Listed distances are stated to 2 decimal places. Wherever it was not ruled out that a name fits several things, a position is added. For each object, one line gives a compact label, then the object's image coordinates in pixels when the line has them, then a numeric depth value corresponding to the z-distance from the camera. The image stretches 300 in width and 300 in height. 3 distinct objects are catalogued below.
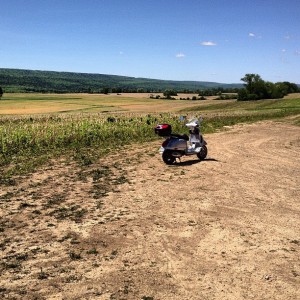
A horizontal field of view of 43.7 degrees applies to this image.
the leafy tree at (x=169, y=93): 104.19
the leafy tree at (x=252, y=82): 84.88
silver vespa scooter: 14.35
